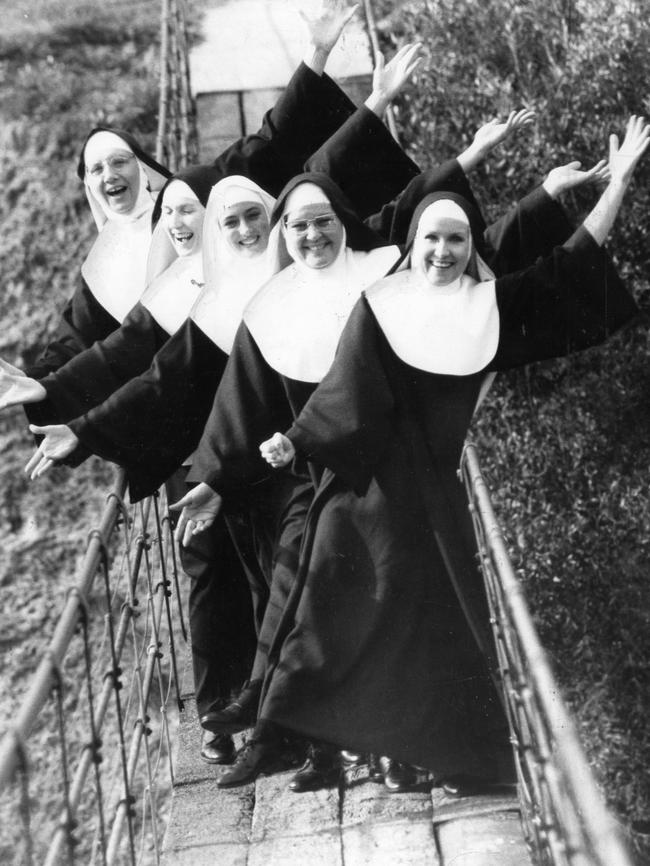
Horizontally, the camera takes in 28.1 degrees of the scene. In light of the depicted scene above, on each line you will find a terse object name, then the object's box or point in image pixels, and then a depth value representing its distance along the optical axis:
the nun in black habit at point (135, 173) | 5.43
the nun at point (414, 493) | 4.20
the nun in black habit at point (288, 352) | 4.51
